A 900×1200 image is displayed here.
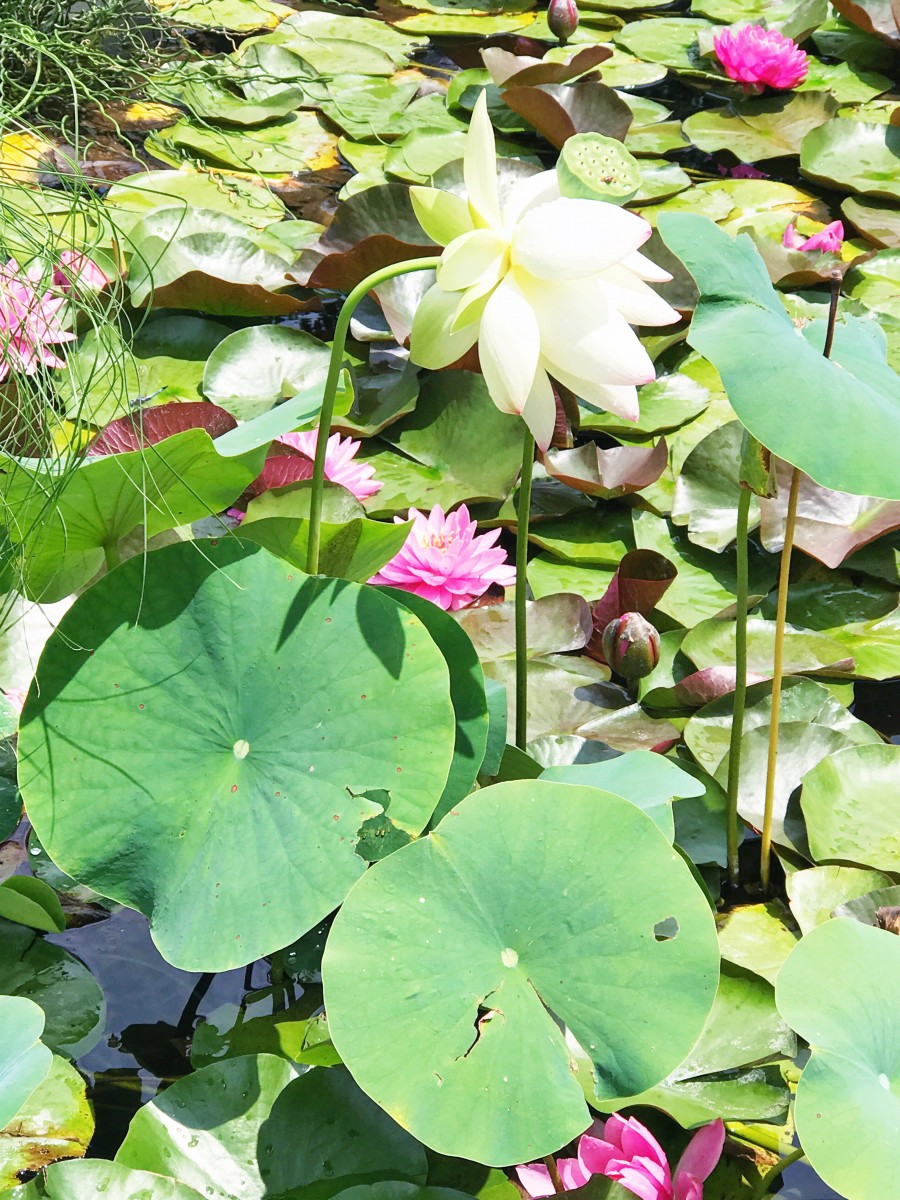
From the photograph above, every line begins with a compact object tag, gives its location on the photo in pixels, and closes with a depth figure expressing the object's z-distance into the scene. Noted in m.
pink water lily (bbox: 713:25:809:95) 2.71
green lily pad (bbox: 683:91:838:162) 2.64
